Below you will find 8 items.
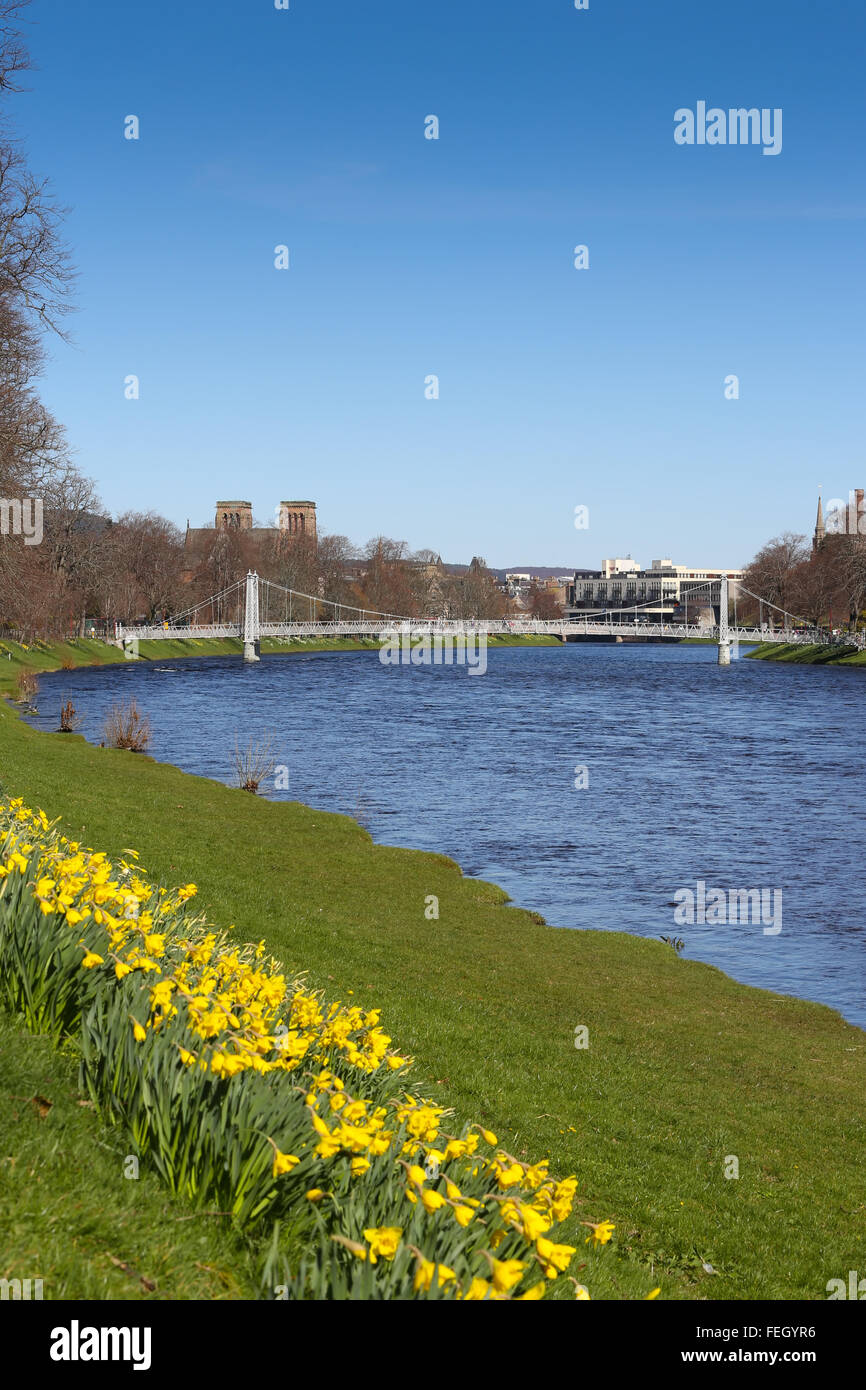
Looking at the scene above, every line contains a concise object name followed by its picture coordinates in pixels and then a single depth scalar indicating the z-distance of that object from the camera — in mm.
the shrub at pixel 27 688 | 61875
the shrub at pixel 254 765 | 35875
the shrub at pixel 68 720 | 45281
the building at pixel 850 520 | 119425
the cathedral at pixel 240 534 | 171000
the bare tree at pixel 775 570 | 173000
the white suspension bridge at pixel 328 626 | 130125
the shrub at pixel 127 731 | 41981
